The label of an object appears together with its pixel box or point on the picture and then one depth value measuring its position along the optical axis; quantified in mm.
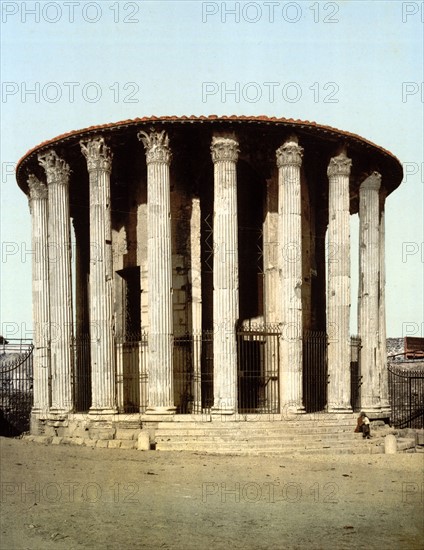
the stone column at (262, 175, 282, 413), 23906
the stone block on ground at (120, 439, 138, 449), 20391
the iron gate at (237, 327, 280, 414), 23688
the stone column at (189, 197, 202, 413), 24266
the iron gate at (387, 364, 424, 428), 32594
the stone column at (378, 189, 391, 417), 25500
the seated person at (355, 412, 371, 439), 21578
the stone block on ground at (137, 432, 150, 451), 19984
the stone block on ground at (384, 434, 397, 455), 20688
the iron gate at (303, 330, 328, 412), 23933
